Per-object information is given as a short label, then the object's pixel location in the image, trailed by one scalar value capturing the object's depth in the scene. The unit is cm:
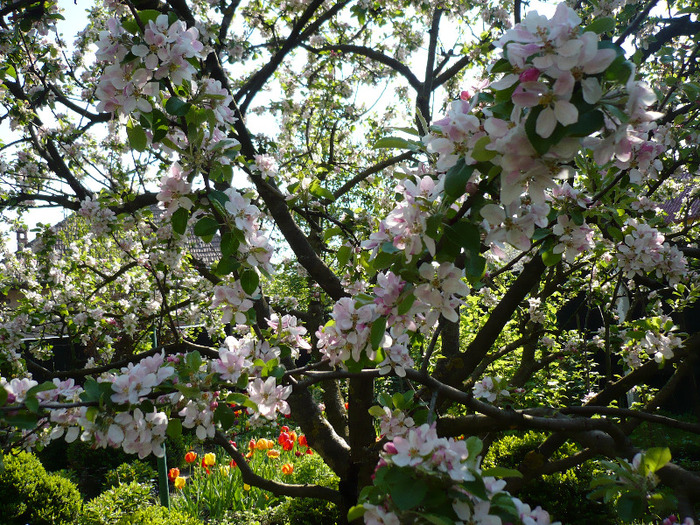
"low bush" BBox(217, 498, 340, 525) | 386
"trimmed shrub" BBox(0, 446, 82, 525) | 454
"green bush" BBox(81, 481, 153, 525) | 387
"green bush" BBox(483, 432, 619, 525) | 403
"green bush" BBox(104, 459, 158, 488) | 574
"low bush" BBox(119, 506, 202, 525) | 375
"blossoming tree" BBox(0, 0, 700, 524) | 92
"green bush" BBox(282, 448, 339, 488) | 489
